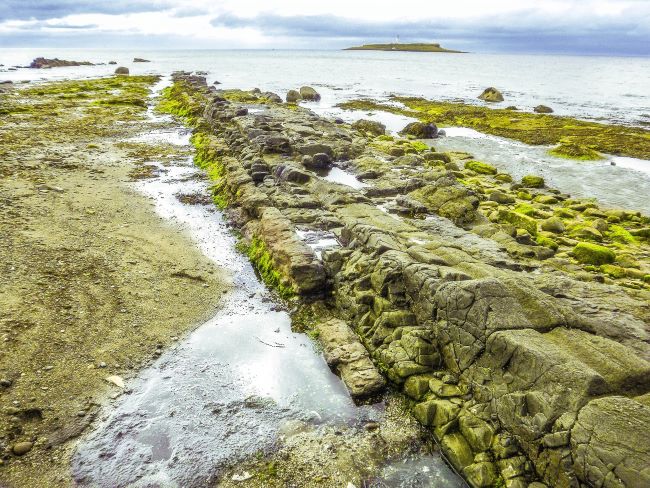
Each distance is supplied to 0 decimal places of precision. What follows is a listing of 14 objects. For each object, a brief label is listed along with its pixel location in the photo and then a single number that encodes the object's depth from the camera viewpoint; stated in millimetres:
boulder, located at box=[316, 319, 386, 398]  9945
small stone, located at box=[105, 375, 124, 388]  9852
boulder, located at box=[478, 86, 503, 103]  70062
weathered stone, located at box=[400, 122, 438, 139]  40500
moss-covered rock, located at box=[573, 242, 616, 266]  15945
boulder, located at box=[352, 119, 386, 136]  41000
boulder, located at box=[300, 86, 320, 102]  67125
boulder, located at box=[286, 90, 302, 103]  63406
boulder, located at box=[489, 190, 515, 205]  22547
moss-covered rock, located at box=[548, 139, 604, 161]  33438
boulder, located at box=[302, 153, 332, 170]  25672
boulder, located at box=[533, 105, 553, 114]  58044
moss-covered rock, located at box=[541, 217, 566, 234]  18922
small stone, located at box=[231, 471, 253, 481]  7894
